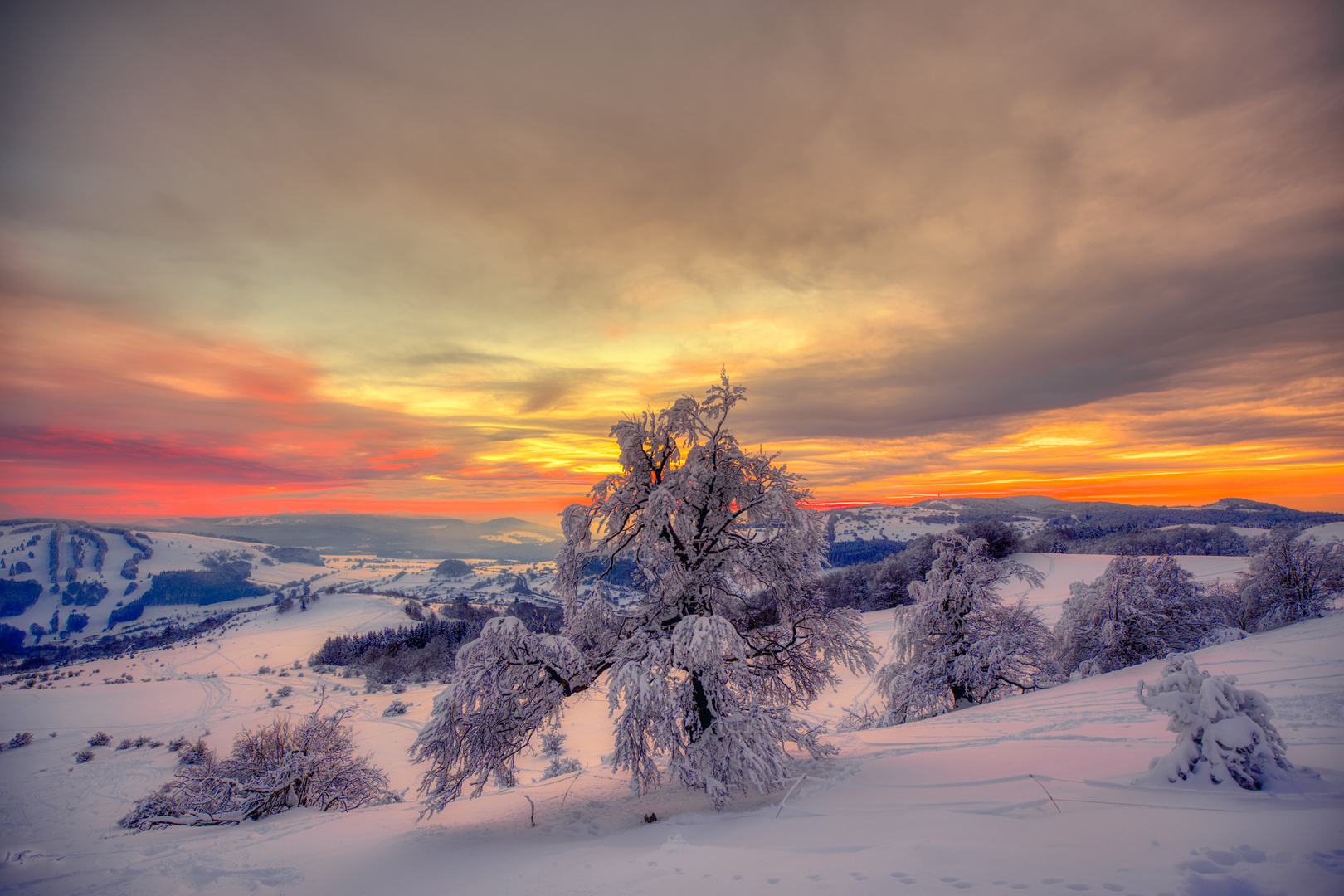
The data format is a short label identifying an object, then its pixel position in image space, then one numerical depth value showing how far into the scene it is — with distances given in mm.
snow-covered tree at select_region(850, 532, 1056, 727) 16047
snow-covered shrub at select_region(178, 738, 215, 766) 14833
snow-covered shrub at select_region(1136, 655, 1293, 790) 4742
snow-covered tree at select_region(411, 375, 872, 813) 7352
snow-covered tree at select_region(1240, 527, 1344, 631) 20406
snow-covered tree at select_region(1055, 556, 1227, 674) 16781
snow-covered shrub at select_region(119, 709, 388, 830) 11516
